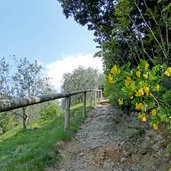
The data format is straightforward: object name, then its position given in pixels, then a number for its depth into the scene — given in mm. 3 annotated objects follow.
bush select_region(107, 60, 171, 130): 1260
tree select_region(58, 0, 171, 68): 3109
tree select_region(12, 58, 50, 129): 8616
